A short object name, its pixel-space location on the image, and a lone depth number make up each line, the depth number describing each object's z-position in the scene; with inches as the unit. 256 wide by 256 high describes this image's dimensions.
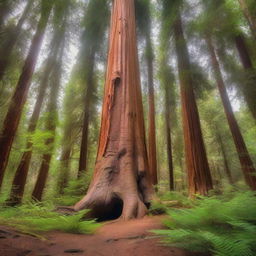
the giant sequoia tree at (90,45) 406.6
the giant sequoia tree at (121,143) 139.5
